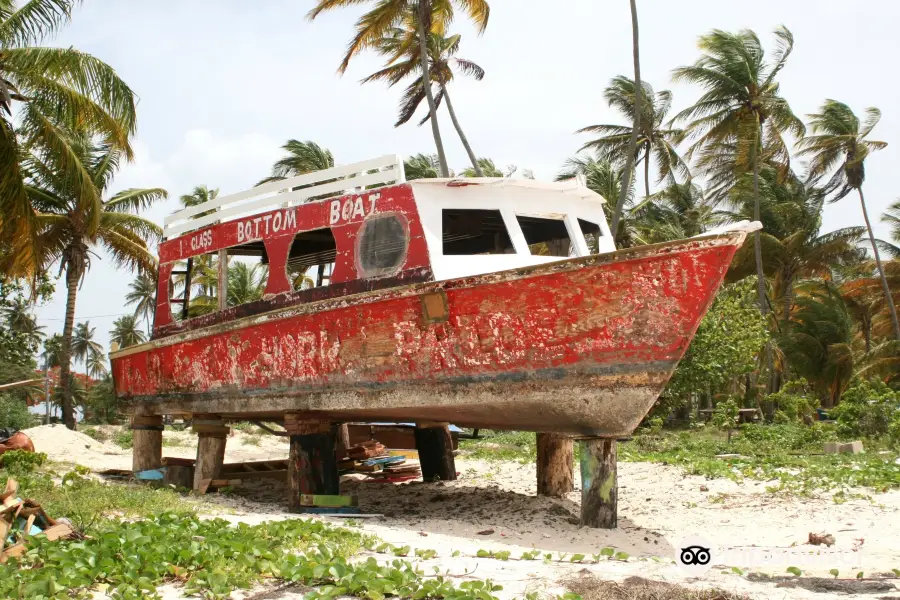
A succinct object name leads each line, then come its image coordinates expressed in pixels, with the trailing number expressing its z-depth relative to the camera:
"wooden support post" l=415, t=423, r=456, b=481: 12.88
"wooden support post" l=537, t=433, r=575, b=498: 10.35
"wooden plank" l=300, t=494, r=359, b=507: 9.19
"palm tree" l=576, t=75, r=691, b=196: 30.39
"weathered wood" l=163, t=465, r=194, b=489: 11.78
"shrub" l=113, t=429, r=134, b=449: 20.81
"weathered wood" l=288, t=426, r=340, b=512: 9.41
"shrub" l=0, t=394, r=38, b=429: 26.56
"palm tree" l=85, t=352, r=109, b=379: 60.38
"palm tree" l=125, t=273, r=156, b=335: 46.84
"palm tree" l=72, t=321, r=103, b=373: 58.59
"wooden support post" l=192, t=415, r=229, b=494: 11.09
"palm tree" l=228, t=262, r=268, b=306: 28.03
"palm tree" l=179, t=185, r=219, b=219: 32.84
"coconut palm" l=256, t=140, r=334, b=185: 27.89
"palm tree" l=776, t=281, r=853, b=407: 27.32
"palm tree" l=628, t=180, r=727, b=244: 27.14
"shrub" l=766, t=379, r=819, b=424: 19.70
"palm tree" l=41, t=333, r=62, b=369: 45.72
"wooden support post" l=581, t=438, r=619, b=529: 7.86
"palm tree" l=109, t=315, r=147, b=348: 52.66
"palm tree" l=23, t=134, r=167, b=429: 20.80
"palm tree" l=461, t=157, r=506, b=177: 27.69
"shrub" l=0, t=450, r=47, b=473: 10.17
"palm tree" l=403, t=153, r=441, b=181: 29.74
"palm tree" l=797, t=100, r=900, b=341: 26.41
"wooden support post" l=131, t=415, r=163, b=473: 12.36
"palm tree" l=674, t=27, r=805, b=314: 24.58
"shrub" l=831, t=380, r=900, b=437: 15.27
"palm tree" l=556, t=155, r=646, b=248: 26.16
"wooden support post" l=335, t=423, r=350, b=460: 13.71
